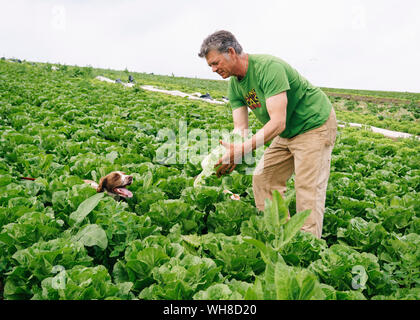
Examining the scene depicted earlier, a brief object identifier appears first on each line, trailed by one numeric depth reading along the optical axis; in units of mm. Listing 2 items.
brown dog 2984
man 2604
